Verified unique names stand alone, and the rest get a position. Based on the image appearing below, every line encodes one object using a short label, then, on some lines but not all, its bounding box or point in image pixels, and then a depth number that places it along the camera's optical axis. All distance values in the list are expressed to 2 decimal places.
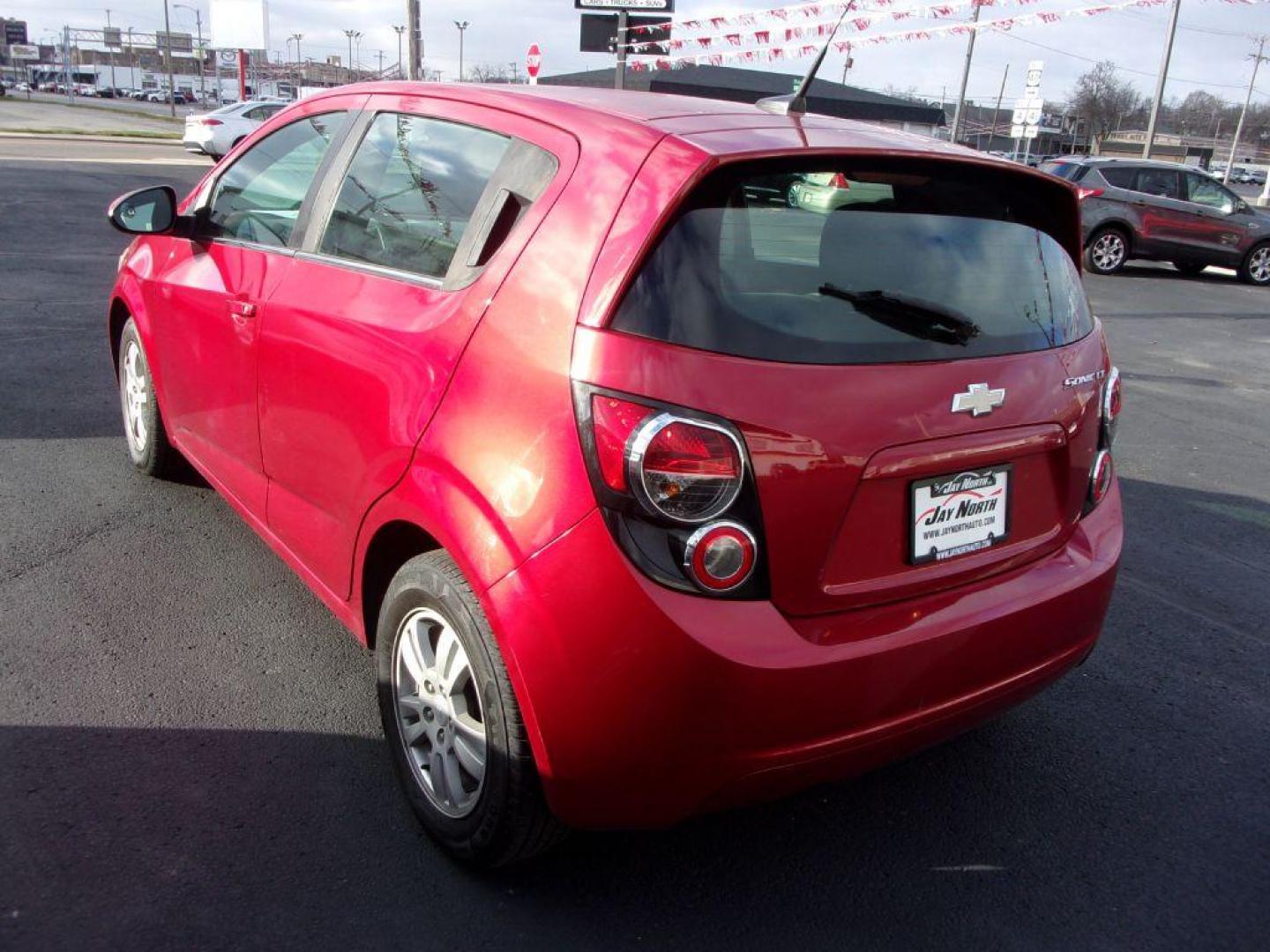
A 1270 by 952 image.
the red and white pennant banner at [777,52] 9.20
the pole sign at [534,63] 22.70
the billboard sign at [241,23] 46.03
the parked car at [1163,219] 16.69
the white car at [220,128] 24.80
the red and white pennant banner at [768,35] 8.33
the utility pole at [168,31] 70.62
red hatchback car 2.04
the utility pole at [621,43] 19.91
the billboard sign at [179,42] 103.88
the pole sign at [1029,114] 25.38
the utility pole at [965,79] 25.13
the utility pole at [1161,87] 29.29
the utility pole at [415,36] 18.98
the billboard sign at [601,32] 24.19
